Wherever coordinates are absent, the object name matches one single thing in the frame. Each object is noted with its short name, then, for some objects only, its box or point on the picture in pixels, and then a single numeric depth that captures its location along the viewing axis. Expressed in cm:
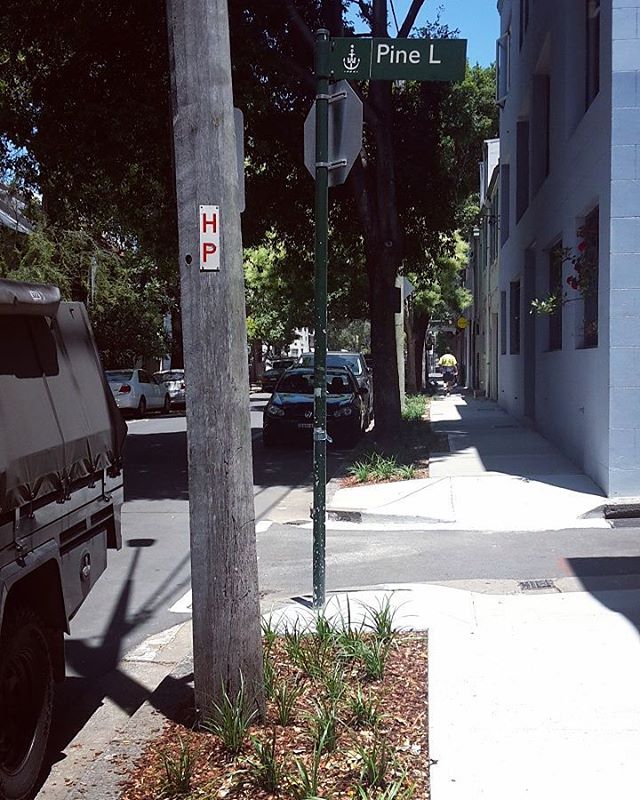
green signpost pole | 612
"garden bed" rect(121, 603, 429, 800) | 371
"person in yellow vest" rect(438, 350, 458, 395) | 5022
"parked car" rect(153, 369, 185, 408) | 3306
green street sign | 596
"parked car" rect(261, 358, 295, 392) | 4898
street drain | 726
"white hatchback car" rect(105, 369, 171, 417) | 2853
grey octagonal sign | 614
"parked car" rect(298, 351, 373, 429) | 2307
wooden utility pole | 427
